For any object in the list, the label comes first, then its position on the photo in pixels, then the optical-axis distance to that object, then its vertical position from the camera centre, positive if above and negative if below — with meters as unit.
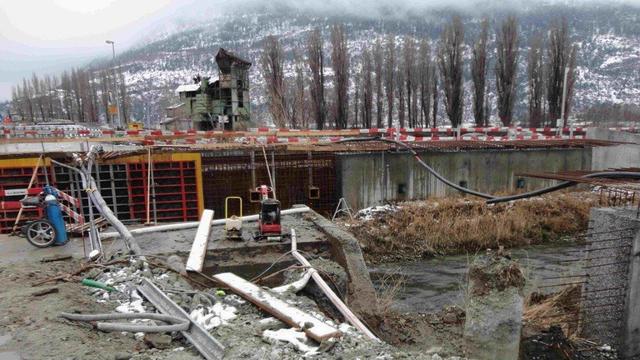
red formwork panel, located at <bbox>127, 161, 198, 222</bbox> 11.16 -1.72
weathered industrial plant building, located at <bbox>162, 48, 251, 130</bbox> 35.00 +3.04
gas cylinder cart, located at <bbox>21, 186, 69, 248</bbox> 6.87 -1.59
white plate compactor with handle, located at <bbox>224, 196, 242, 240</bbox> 6.77 -1.67
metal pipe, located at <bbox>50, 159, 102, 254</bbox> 6.49 -1.73
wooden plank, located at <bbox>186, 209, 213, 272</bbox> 5.56 -1.80
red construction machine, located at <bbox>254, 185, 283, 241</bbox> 6.69 -1.57
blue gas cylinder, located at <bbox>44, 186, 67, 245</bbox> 6.83 -1.41
